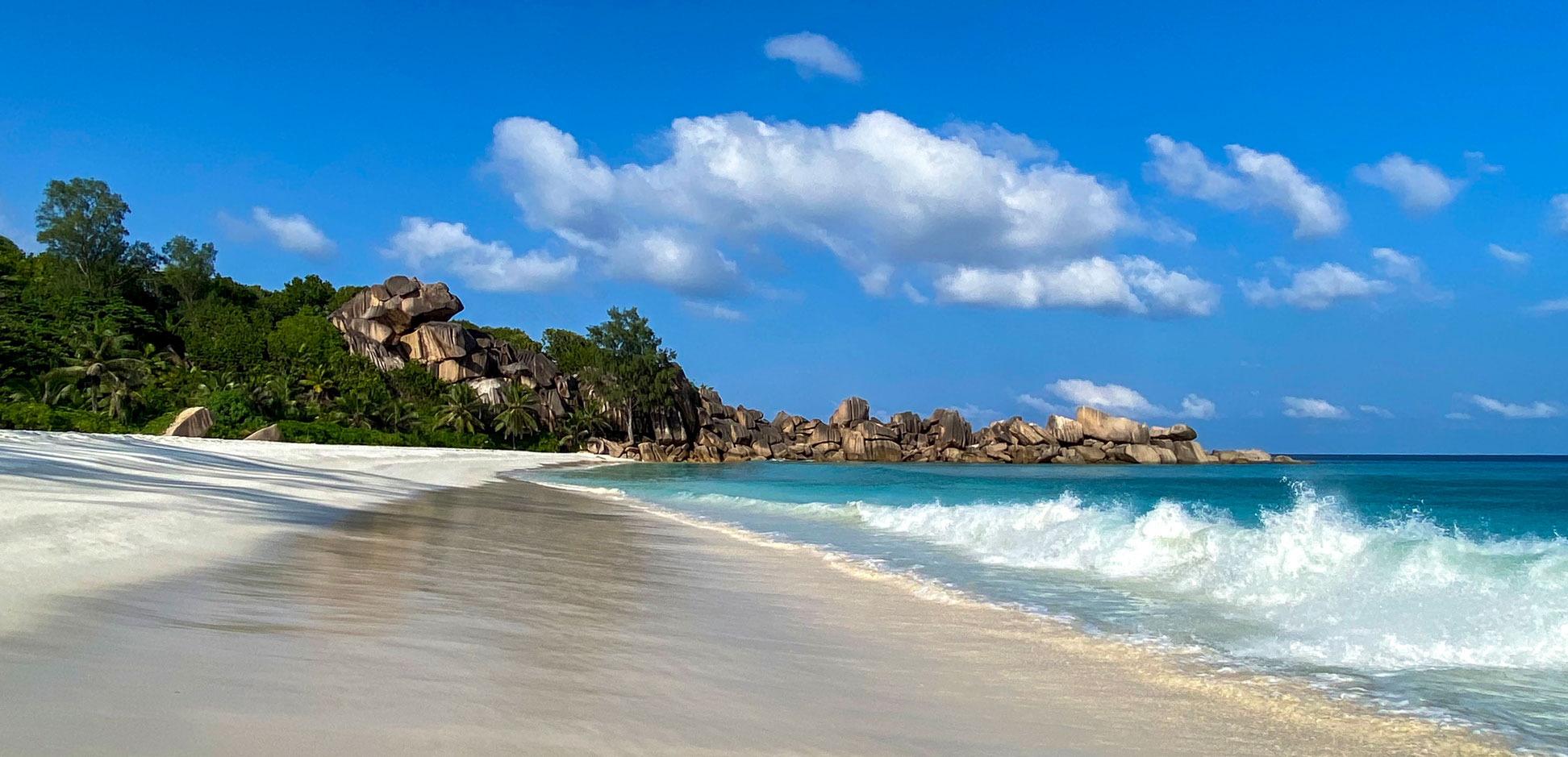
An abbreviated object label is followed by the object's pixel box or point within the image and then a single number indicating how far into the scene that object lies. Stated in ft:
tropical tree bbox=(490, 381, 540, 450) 248.93
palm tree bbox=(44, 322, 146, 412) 166.71
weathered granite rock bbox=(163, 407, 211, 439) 157.28
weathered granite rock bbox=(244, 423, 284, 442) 166.20
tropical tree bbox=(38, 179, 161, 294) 232.12
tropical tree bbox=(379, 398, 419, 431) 222.46
